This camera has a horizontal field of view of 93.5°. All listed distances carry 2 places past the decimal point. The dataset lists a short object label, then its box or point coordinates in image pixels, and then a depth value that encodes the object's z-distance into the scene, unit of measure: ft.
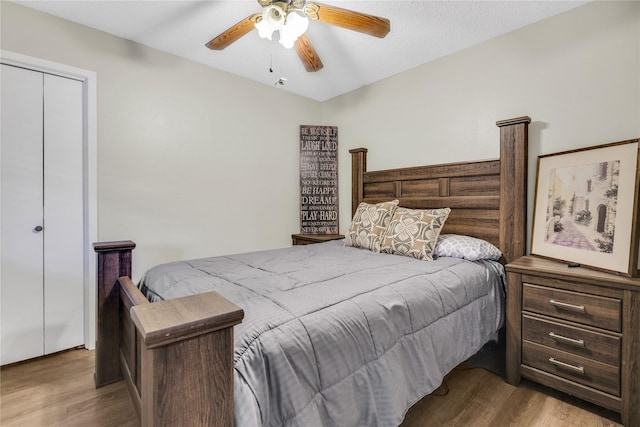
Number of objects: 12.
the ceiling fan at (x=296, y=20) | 5.34
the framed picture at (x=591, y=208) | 5.46
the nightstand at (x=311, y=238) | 10.91
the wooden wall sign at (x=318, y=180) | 12.26
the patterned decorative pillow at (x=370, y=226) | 8.32
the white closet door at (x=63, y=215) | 7.53
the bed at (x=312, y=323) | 2.45
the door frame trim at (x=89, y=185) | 7.80
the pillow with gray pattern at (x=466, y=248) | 7.01
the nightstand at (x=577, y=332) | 5.01
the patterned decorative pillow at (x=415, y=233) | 7.22
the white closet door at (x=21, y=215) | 7.00
